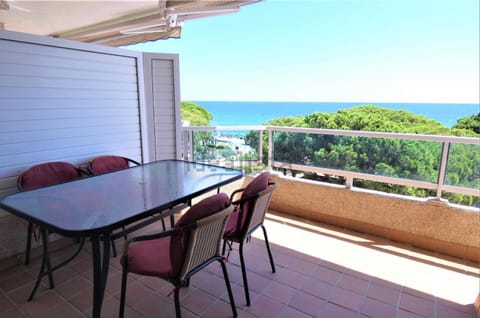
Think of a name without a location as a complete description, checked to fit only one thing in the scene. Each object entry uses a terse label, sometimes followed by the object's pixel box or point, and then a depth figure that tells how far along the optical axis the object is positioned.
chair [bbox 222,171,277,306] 1.94
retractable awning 3.54
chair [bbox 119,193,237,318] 1.44
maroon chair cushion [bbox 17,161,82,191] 2.46
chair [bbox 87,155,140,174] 2.94
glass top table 1.47
